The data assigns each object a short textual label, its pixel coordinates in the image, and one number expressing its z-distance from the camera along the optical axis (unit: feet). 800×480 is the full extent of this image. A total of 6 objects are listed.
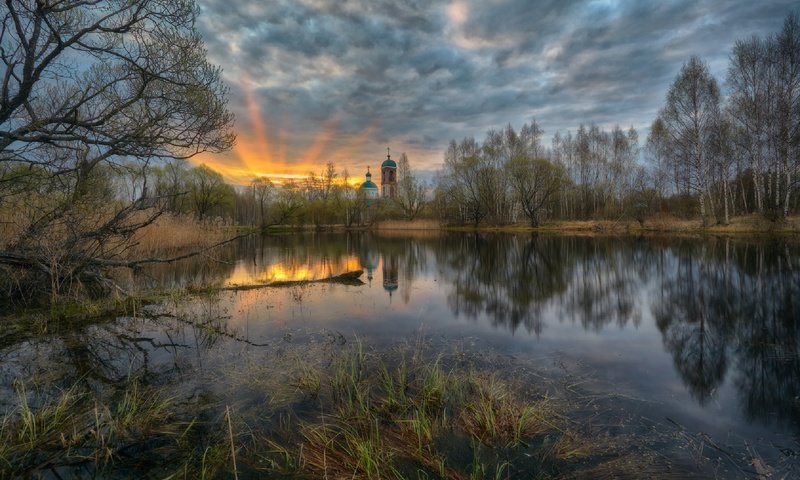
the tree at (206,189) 175.75
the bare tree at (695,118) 90.02
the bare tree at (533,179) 137.59
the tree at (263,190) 229.80
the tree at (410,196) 197.67
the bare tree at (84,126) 21.58
